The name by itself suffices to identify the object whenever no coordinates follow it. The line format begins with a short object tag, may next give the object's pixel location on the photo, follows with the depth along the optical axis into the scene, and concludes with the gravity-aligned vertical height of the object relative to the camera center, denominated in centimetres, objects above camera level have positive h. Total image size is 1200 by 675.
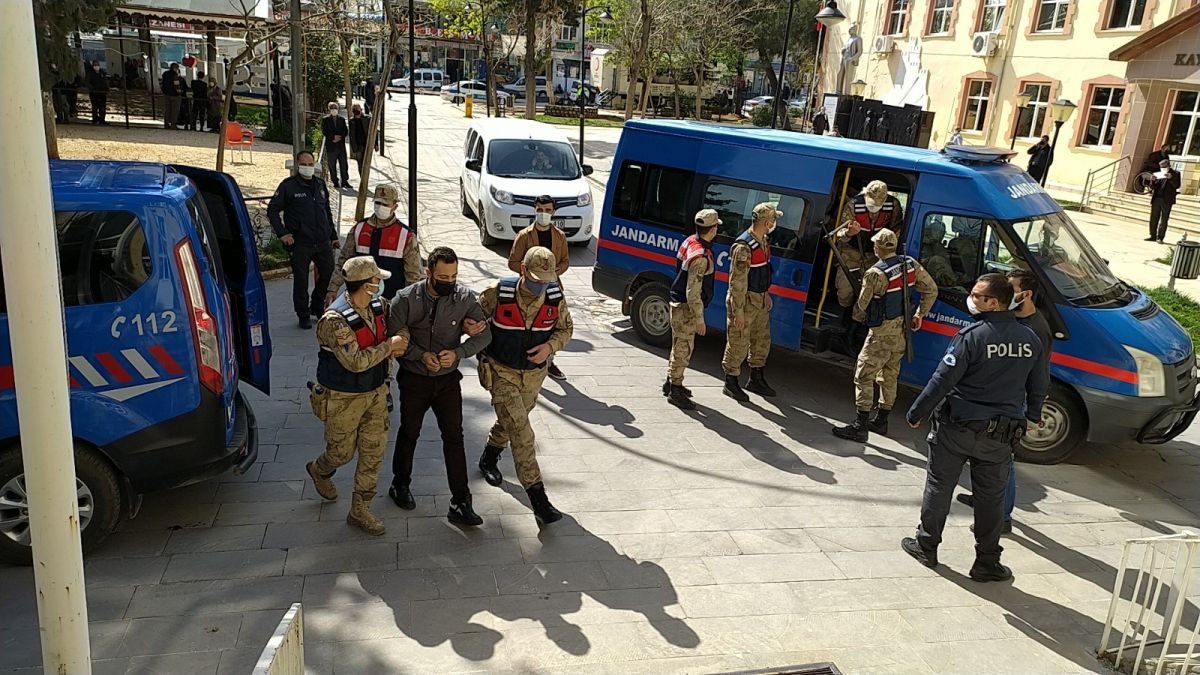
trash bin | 1084 -137
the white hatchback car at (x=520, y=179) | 1284 -120
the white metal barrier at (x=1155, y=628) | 399 -244
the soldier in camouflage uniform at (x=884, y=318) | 664 -145
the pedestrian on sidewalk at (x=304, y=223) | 816 -130
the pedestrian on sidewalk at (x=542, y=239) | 738 -117
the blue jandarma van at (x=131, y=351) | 430 -141
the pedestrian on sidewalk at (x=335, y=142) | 1551 -100
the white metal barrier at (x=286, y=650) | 246 -168
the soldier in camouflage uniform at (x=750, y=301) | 724 -155
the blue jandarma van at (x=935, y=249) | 640 -102
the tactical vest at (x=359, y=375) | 469 -152
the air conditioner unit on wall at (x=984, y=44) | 2517 +264
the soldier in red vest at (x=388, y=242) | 659 -115
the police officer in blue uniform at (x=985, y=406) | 474 -149
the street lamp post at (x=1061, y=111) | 1966 +69
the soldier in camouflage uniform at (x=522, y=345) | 511 -143
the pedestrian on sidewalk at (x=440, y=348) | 487 -142
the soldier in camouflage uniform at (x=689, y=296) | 718 -152
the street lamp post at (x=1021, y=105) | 2323 +92
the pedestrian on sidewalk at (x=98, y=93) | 2194 -60
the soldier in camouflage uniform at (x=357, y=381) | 462 -160
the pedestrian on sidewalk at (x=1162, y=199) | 1651 -95
